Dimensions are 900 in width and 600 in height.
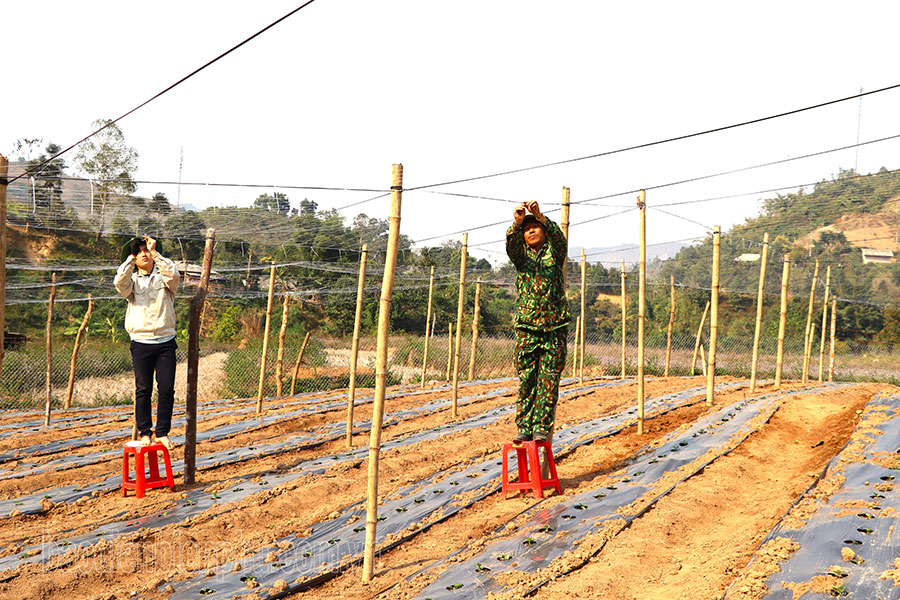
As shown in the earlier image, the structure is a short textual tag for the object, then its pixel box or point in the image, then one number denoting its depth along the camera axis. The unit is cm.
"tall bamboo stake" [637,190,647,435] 703
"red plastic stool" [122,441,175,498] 553
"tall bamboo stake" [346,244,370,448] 709
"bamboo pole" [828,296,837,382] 1426
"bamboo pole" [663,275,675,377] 1405
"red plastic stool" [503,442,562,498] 520
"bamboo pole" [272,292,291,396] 1108
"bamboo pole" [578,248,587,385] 1214
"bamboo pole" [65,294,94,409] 1002
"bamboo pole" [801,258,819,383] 1308
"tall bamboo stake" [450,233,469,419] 832
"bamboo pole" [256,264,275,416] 953
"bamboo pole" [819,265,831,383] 1379
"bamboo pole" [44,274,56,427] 928
